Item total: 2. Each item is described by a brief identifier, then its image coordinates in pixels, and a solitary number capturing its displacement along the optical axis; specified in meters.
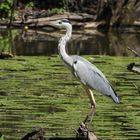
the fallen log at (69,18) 49.74
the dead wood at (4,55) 27.51
